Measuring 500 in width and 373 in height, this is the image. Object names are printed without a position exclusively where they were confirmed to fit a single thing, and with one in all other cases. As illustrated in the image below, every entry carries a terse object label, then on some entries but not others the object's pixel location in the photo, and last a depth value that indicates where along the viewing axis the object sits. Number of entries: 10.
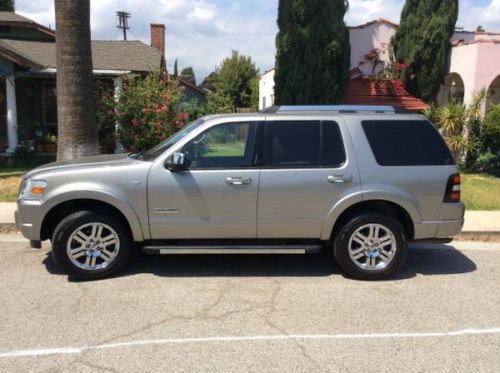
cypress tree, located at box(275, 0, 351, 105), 13.65
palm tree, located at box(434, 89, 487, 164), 12.88
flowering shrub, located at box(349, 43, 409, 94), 14.62
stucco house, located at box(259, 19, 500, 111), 13.23
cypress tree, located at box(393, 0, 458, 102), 13.94
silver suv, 5.14
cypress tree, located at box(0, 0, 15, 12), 31.36
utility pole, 54.88
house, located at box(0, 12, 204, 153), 14.30
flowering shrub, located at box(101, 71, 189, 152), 12.22
